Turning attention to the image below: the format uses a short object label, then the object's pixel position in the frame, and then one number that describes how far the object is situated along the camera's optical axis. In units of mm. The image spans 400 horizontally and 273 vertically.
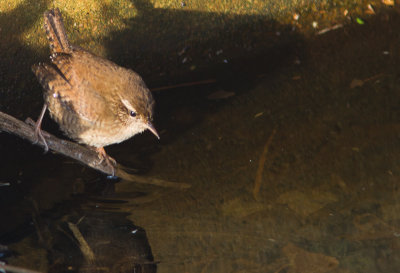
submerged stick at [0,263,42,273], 6306
